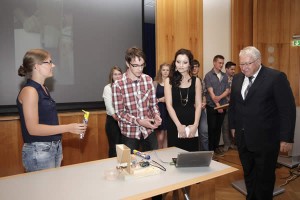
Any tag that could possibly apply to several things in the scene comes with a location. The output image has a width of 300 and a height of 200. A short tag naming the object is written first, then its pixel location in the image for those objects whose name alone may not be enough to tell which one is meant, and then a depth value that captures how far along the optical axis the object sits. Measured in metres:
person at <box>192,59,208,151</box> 3.98
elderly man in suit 2.22
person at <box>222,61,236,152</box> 4.94
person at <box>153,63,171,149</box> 3.67
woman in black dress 2.50
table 1.33
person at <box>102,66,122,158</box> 3.49
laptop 1.65
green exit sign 5.34
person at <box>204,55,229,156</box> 4.53
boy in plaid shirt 2.23
